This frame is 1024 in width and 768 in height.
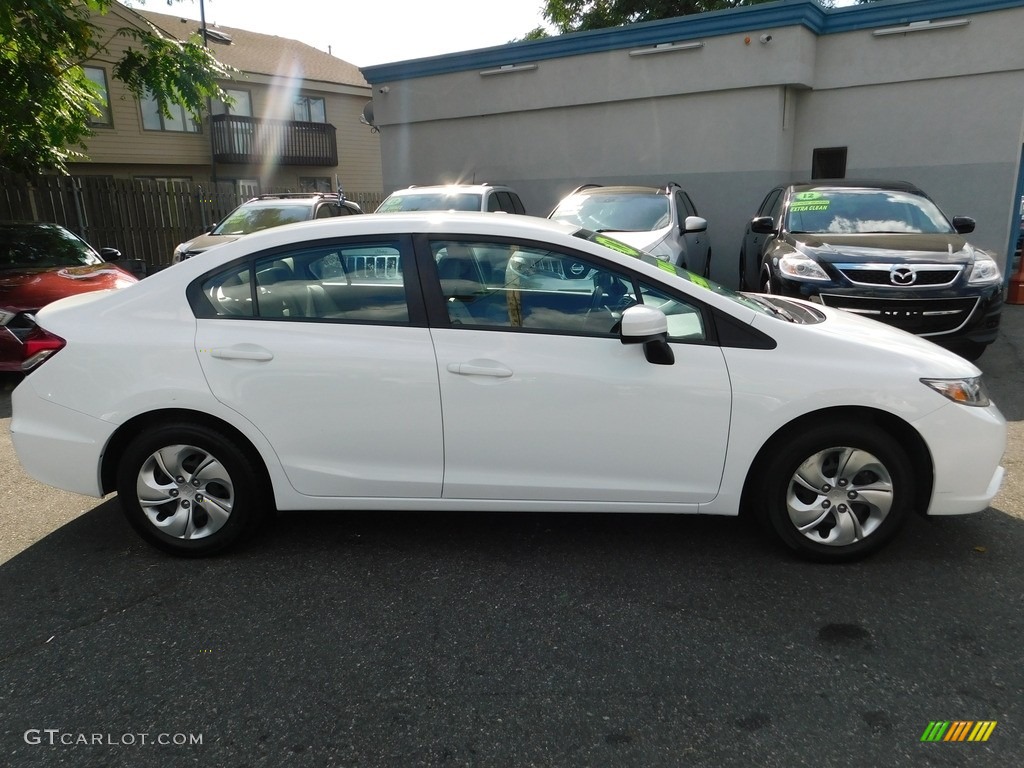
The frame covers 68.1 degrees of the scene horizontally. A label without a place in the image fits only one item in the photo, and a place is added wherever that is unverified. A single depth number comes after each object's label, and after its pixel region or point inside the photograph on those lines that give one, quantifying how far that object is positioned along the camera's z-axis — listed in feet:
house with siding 74.69
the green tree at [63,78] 30.99
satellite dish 50.83
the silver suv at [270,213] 36.50
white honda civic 11.19
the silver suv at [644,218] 27.71
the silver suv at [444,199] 33.58
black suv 21.24
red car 22.22
